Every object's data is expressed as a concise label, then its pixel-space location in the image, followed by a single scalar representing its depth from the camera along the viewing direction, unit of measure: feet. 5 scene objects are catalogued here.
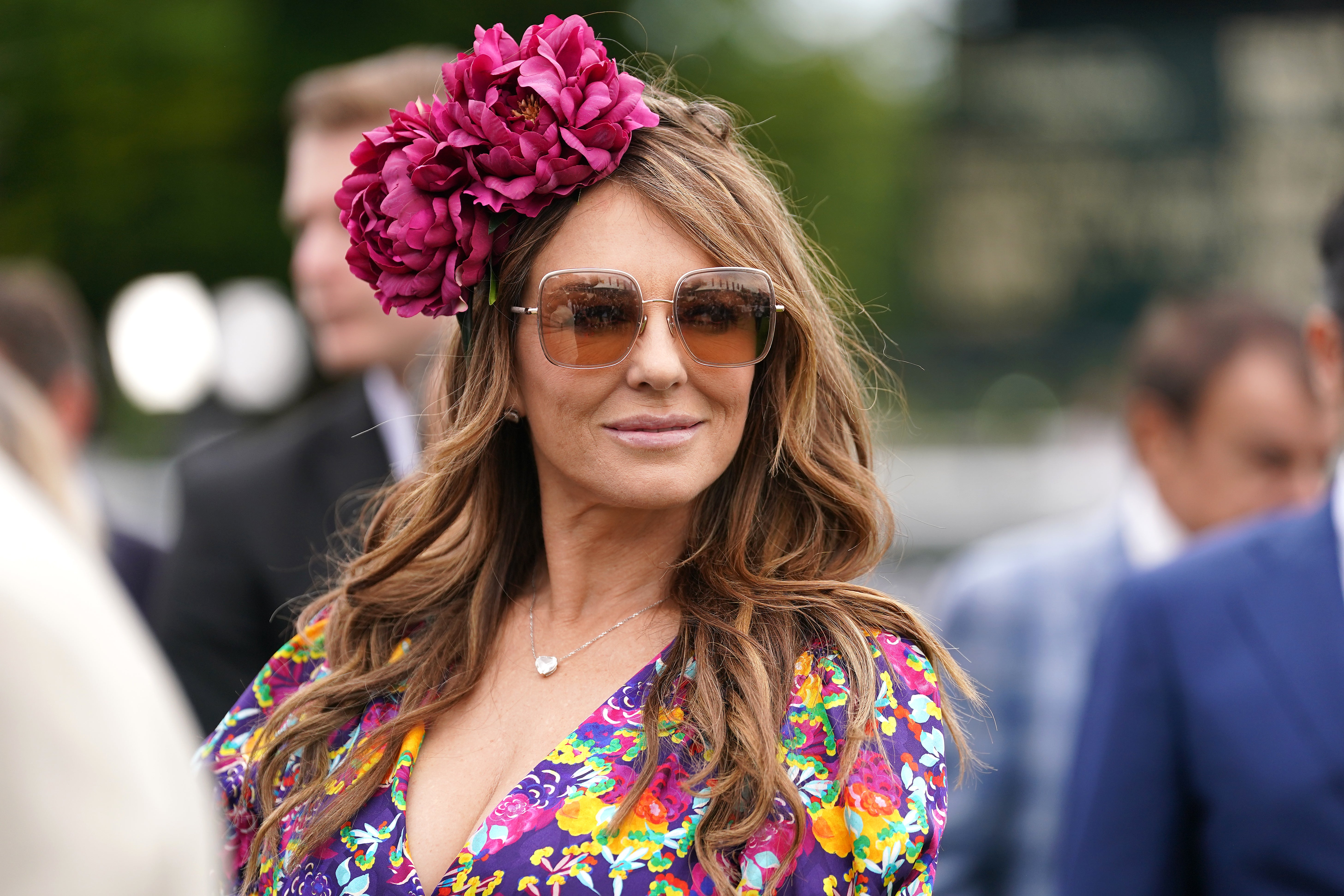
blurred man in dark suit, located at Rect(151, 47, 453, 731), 22.54
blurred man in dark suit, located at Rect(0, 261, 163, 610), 33.27
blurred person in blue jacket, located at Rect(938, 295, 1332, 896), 26.66
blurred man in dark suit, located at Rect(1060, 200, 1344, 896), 17.06
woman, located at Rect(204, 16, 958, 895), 12.10
